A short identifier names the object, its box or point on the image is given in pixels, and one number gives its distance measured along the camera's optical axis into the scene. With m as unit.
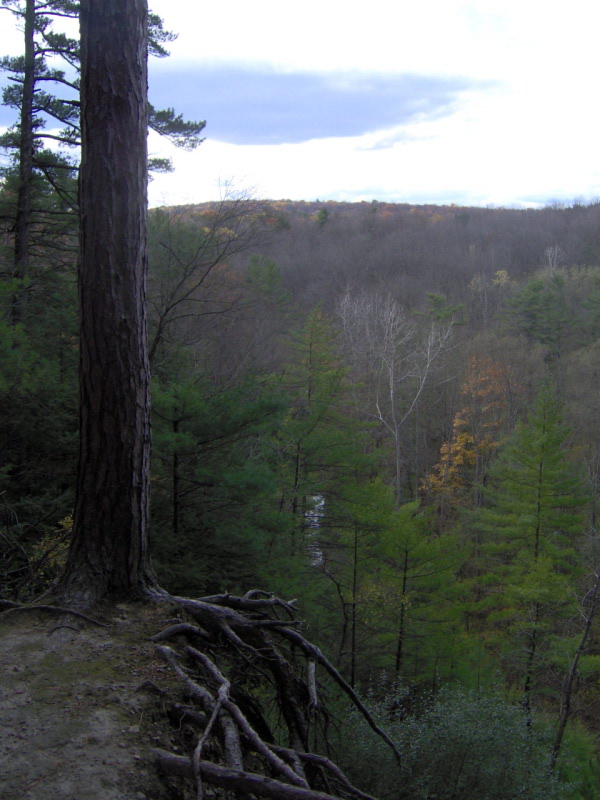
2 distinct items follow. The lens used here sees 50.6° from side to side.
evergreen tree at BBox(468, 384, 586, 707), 17.94
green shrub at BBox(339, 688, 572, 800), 6.18
